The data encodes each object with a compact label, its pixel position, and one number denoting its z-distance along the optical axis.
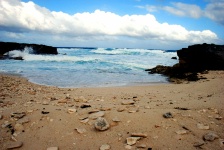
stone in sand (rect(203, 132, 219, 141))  2.56
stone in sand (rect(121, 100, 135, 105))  4.12
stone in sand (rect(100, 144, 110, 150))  2.51
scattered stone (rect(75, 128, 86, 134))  2.84
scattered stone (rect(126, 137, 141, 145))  2.55
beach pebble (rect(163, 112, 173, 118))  3.09
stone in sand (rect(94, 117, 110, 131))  2.83
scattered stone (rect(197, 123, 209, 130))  2.82
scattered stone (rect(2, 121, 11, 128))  2.98
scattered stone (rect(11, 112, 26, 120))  3.20
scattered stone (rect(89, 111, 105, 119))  3.16
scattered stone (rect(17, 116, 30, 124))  3.07
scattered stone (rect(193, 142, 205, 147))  2.48
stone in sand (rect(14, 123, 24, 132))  2.92
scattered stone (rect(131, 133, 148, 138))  2.66
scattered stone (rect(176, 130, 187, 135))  2.72
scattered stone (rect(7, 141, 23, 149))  2.56
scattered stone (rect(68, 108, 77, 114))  3.41
